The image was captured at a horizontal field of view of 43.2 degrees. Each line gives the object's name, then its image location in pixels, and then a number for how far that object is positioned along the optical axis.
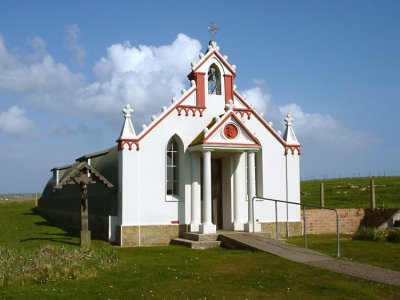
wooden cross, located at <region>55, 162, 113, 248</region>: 17.86
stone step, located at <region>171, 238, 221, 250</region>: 18.00
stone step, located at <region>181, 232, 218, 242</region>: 18.55
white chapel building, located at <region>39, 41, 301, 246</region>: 19.69
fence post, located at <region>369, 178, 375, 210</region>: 24.83
